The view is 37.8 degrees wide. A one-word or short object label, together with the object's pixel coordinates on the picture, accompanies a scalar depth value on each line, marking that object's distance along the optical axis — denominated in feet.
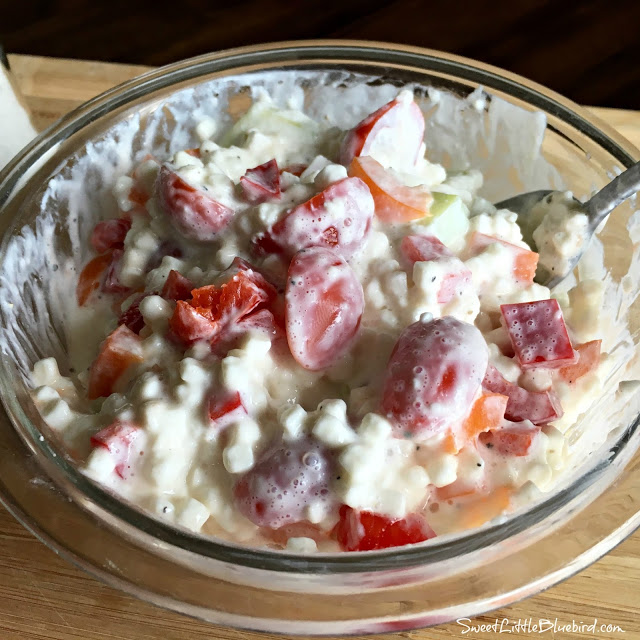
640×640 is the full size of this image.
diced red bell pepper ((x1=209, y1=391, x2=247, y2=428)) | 0.66
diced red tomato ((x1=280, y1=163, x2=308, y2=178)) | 0.86
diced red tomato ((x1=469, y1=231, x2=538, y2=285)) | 0.79
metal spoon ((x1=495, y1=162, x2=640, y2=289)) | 0.80
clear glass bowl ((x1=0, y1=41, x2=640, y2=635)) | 0.60
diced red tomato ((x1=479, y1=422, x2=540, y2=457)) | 0.69
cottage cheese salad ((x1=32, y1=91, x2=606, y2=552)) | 0.65
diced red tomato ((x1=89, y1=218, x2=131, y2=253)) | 0.86
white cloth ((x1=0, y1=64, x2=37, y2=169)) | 0.92
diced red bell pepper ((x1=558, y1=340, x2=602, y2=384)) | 0.76
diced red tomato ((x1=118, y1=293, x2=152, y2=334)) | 0.75
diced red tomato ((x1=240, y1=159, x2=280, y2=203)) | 0.78
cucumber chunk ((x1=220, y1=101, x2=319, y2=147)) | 0.91
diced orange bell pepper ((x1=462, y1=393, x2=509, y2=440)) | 0.68
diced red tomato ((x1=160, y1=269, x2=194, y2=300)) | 0.74
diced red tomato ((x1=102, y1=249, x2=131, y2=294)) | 0.82
